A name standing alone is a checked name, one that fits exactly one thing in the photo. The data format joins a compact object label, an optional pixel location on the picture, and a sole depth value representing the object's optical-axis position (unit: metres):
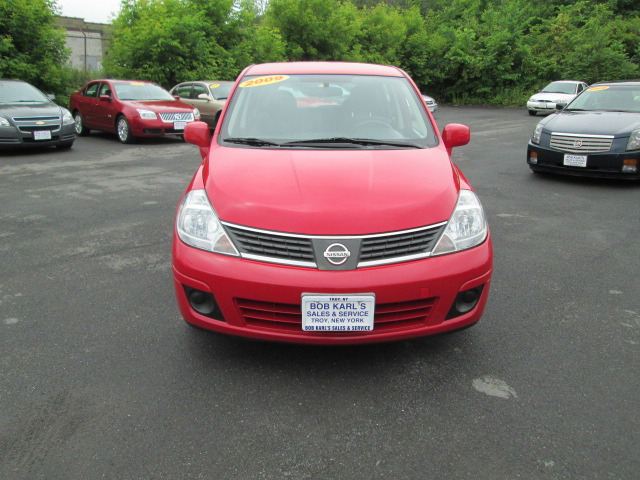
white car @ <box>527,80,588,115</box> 21.09
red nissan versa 2.57
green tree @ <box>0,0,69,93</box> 14.33
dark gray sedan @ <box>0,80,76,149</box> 9.92
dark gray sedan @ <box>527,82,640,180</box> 7.40
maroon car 12.11
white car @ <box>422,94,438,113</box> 18.05
